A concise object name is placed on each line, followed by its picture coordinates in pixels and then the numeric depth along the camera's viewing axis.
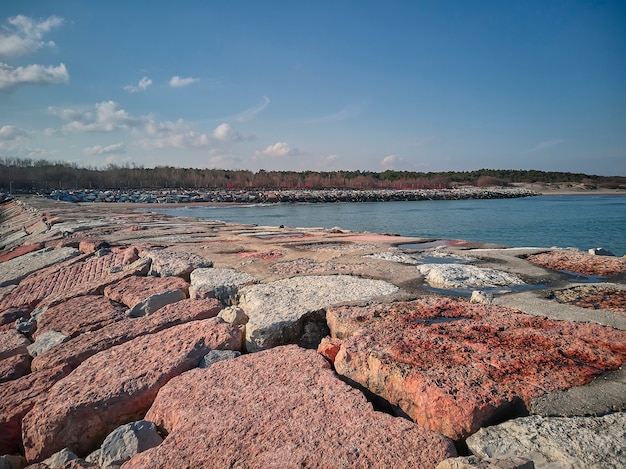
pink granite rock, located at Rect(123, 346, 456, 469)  1.05
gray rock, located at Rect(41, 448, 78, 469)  1.27
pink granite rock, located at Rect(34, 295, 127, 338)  2.30
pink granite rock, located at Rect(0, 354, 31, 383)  1.89
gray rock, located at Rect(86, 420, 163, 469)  1.24
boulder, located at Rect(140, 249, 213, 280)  3.07
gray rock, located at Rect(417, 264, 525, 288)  2.41
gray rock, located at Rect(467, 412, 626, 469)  0.96
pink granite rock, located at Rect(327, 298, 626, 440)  1.18
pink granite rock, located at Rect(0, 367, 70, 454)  1.50
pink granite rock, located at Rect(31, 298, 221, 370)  1.90
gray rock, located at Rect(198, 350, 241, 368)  1.68
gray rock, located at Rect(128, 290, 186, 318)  2.42
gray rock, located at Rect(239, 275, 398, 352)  1.86
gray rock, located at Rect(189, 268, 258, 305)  2.50
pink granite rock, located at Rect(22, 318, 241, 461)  1.41
